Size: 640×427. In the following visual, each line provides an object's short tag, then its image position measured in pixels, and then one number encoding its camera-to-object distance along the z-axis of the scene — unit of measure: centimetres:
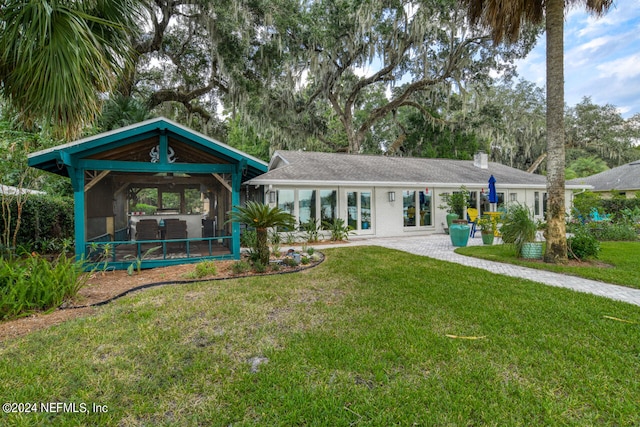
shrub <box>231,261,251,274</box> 632
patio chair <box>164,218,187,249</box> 818
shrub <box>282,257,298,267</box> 682
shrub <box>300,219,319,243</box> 1115
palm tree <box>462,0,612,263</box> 682
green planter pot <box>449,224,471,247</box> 980
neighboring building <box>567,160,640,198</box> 2122
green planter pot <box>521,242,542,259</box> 767
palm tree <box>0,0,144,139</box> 353
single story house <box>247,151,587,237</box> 1162
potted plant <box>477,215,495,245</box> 1013
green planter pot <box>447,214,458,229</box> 1317
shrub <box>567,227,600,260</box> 716
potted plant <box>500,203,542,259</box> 770
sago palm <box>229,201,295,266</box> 633
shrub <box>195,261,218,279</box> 595
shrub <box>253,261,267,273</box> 637
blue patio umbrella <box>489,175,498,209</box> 1134
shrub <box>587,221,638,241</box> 1080
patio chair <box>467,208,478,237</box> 1242
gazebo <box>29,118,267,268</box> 636
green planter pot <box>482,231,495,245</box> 1013
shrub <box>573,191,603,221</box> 995
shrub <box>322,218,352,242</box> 1146
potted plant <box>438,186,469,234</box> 1332
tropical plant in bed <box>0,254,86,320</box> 393
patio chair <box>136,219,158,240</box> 777
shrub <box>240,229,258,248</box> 857
